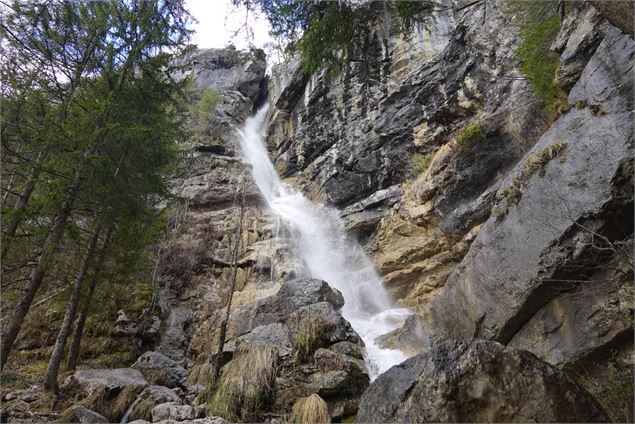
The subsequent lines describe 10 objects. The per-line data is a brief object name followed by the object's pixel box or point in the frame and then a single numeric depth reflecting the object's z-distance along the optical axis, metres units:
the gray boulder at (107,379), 7.14
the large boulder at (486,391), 3.19
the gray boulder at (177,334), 12.09
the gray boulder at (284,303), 11.02
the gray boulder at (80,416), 5.86
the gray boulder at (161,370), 8.47
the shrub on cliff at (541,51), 9.47
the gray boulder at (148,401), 6.37
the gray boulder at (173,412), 6.06
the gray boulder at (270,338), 8.66
